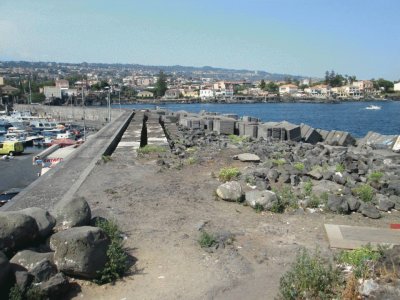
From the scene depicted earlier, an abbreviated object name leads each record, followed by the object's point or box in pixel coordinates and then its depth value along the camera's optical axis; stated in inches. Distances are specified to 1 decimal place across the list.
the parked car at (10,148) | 1760.6
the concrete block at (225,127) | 1124.5
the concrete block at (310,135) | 1037.2
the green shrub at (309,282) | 206.7
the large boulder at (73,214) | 261.7
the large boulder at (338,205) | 358.9
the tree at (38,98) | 5374.0
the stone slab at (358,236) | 288.0
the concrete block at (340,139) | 964.6
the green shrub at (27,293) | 199.8
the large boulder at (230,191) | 380.5
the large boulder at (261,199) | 359.9
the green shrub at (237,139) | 861.2
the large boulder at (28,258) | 217.8
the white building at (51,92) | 5132.9
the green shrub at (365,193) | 390.9
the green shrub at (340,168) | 483.7
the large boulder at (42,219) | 246.8
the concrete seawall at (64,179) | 365.1
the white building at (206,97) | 7747.1
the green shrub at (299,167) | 490.6
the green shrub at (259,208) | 358.0
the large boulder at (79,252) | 225.6
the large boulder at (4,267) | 201.3
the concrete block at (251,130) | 1052.5
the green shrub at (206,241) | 282.2
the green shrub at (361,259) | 221.1
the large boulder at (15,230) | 221.8
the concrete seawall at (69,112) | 2653.1
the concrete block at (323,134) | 1073.5
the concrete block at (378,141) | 888.9
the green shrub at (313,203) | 369.1
